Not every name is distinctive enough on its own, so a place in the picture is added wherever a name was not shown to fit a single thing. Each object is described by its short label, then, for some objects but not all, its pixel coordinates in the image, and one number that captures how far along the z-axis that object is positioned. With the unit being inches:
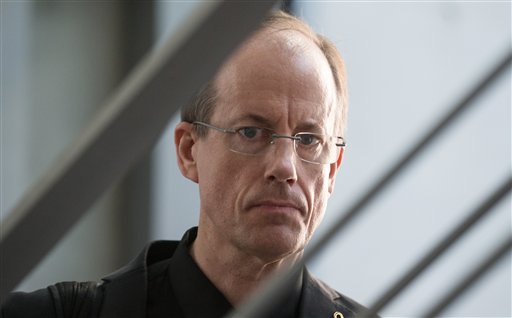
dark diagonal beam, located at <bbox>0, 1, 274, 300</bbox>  63.1
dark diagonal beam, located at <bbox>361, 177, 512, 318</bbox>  86.9
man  113.3
